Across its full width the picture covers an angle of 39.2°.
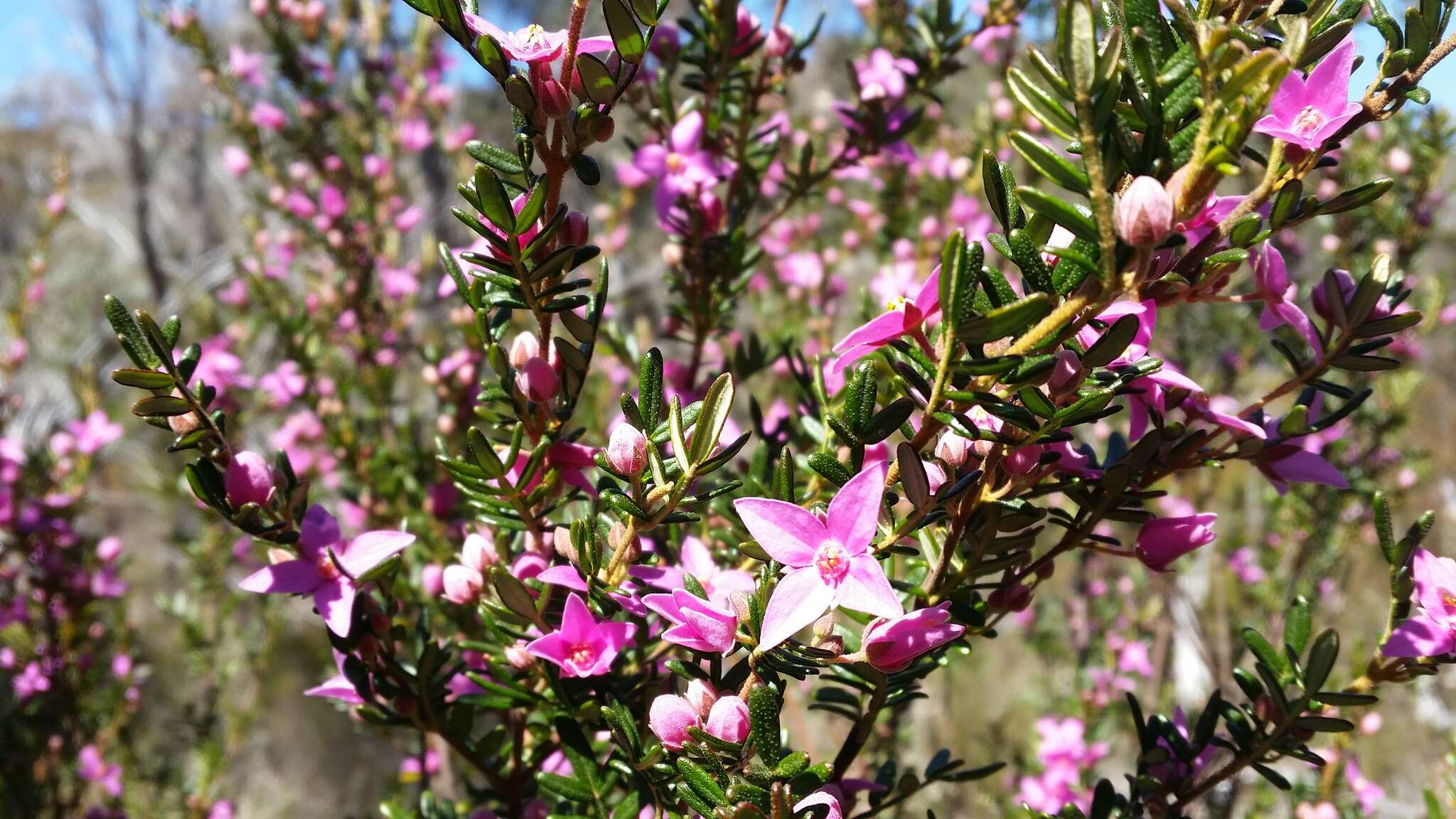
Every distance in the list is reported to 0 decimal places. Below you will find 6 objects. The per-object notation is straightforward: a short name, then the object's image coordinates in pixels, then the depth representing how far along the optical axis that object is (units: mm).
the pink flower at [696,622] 212
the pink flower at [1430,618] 226
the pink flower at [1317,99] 209
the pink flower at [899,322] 215
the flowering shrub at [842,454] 204
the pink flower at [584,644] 229
